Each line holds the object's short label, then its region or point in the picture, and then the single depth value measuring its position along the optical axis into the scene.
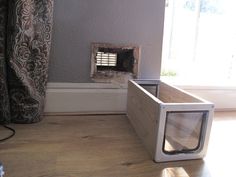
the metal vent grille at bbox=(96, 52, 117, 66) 1.28
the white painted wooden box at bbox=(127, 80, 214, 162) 0.83
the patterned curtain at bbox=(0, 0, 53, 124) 0.97
